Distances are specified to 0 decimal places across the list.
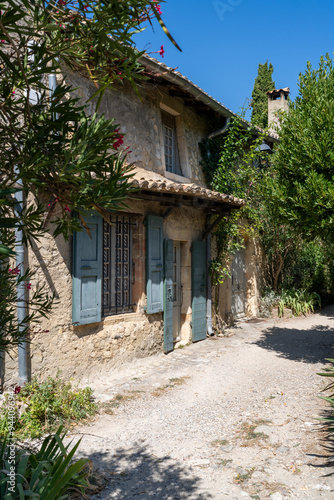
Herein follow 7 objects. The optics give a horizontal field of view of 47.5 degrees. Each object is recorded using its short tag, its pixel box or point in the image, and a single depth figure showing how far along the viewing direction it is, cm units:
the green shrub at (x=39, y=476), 230
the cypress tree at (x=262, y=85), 1917
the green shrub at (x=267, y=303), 1105
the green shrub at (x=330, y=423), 377
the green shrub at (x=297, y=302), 1110
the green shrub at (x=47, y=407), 411
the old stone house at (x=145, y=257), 536
